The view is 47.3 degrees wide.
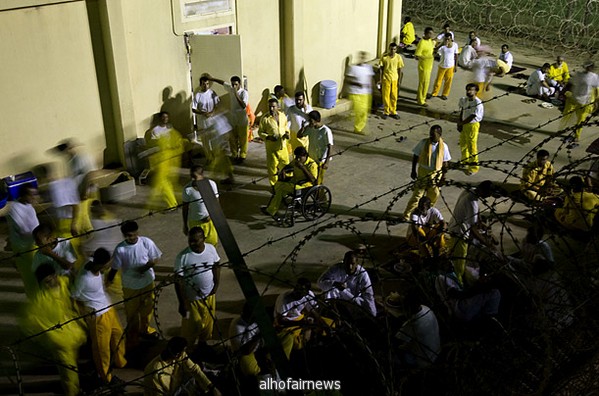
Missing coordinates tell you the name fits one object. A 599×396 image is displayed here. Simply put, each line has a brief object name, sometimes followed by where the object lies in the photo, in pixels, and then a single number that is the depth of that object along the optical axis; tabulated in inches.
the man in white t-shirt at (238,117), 395.6
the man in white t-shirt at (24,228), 255.9
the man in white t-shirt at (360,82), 499.1
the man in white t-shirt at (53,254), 229.9
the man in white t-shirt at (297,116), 387.2
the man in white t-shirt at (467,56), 572.4
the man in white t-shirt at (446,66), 514.9
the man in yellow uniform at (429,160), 327.9
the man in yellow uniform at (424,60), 500.7
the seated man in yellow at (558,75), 524.1
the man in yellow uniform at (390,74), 477.4
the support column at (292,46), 445.7
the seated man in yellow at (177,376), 193.6
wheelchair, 332.2
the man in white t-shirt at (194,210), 281.9
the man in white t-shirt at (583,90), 421.1
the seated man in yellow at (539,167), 325.7
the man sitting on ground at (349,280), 244.2
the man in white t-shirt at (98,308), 218.2
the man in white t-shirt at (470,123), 385.7
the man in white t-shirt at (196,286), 233.8
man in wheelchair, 325.1
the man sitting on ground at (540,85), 525.7
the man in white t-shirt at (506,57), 578.9
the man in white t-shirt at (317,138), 350.9
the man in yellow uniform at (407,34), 662.7
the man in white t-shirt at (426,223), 287.3
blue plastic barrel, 480.4
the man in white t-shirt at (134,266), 238.1
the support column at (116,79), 351.9
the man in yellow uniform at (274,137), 360.8
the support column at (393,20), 536.1
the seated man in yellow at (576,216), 323.0
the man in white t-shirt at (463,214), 275.0
